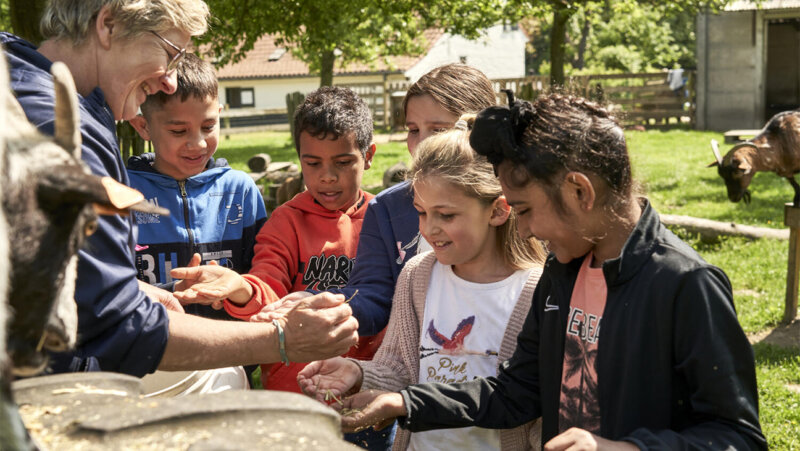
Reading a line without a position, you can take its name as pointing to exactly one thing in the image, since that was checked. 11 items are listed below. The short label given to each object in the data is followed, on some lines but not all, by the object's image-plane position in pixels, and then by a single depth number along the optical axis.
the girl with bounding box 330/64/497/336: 3.32
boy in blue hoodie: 3.65
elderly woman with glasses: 2.14
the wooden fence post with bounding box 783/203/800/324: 6.27
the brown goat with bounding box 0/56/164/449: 1.13
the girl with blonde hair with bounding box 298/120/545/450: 2.88
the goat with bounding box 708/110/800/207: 6.56
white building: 40.88
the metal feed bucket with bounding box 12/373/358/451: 1.29
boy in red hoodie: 3.57
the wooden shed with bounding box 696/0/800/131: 24.20
